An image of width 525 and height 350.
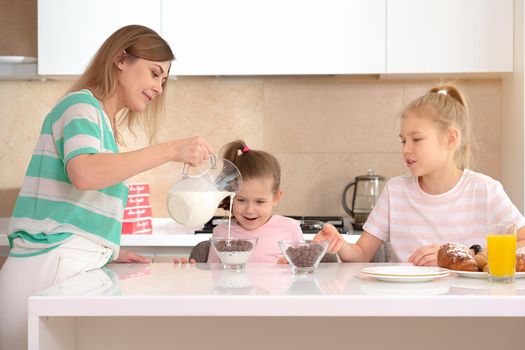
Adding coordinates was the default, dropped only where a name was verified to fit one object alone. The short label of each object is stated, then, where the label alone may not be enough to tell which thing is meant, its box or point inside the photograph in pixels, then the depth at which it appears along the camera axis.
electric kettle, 5.01
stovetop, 4.68
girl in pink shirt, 3.75
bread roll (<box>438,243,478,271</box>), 2.82
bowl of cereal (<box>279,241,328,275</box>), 2.82
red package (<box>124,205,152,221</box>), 4.82
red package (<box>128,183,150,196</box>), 5.03
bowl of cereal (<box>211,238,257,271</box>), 2.95
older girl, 3.52
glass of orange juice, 2.66
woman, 2.87
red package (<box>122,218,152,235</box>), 4.73
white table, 2.43
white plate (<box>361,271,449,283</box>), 2.64
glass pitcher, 2.99
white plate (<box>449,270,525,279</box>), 2.74
